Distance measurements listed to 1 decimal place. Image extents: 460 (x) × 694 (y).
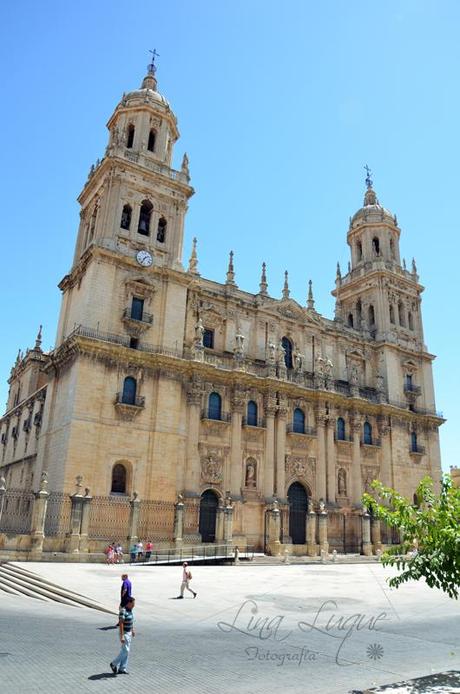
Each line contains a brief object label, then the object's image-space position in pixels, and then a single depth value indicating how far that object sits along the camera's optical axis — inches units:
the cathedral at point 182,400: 1098.7
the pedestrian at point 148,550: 965.2
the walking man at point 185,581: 576.7
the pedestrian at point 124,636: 299.4
